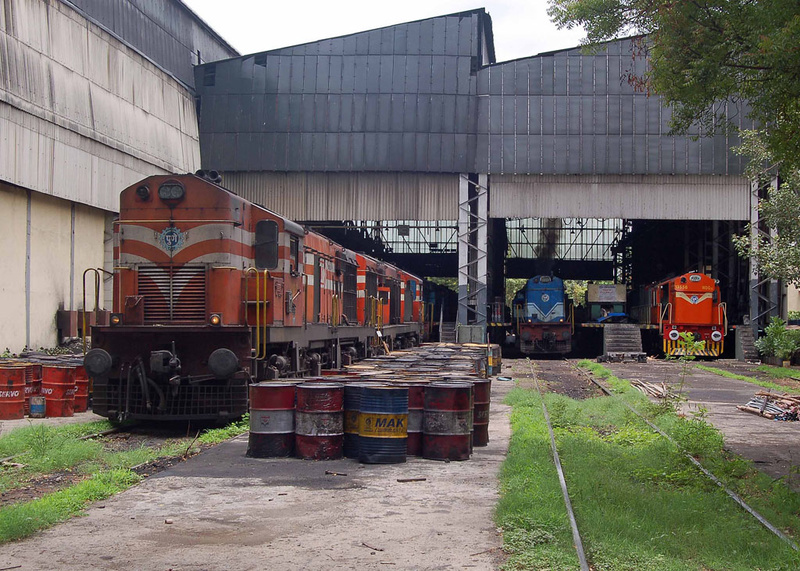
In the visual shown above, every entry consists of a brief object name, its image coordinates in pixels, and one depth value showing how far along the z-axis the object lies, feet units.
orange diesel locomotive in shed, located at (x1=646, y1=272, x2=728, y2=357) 112.88
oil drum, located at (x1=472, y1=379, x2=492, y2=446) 36.01
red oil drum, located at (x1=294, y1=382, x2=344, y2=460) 31.94
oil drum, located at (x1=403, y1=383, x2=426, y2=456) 33.30
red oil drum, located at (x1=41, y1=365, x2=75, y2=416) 46.50
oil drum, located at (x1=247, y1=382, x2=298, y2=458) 32.35
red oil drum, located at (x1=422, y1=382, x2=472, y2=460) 32.50
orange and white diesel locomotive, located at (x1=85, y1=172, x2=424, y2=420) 39.40
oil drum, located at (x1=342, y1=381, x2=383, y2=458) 32.37
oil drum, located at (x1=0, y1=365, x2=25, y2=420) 45.16
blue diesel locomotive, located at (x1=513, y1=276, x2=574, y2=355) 127.34
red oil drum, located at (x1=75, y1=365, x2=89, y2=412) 49.69
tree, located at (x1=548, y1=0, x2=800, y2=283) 29.09
